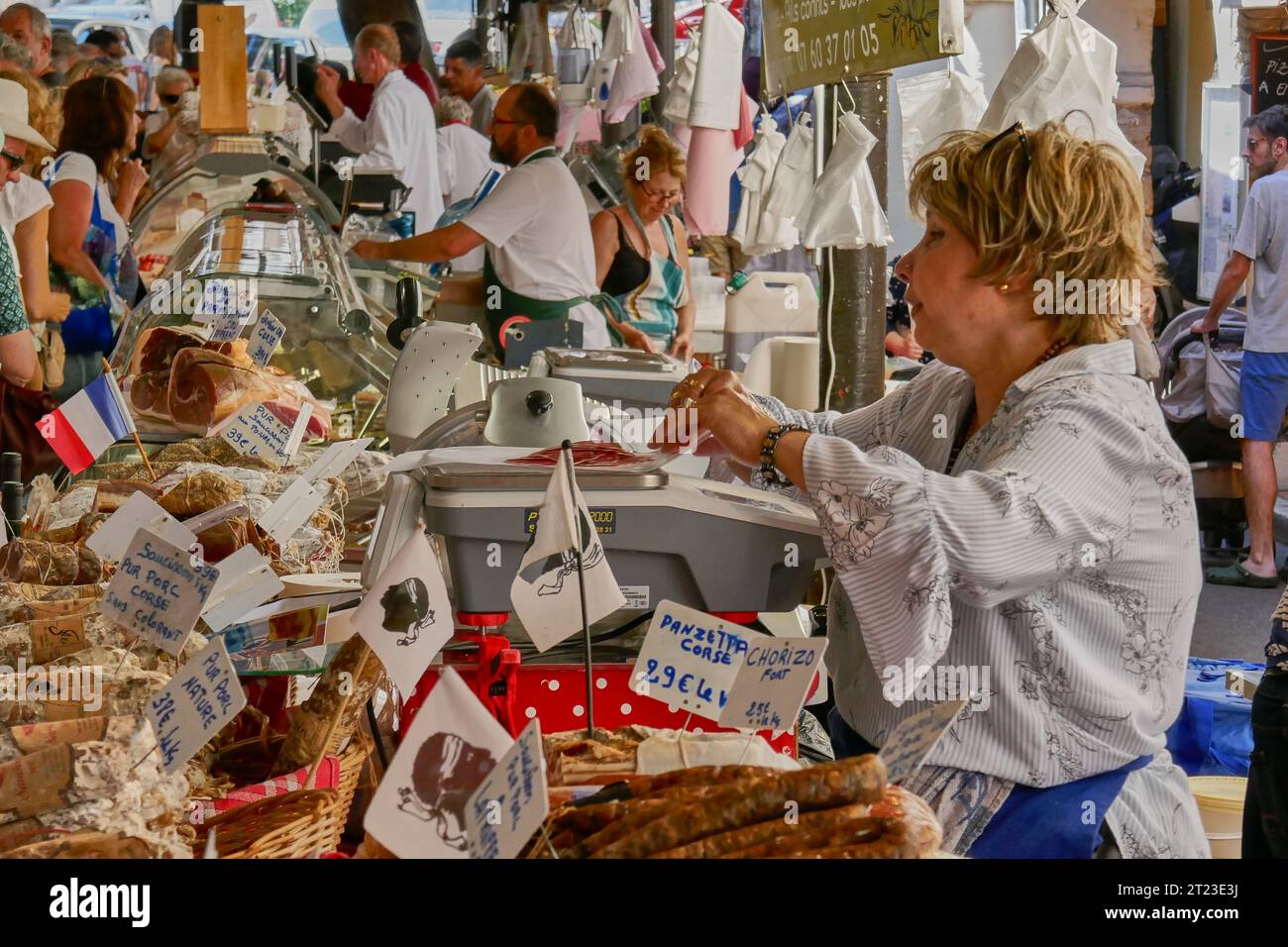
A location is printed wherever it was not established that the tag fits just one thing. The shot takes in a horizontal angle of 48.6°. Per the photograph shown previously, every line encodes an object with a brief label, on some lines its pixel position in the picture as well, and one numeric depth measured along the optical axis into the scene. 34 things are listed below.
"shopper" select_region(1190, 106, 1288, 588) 6.23
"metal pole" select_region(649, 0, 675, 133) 8.09
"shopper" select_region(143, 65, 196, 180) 8.19
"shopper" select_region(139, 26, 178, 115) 9.07
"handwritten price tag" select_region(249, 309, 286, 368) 3.44
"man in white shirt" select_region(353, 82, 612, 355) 5.30
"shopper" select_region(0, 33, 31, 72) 5.86
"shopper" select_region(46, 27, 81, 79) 8.73
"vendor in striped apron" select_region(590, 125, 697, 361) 6.11
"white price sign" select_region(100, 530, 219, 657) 1.81
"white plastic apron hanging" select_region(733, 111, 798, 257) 6.51
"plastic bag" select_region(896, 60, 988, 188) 3.69
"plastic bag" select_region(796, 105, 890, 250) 3.90
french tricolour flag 2.54
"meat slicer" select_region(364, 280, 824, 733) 2.01
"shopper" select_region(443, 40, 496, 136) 9.30
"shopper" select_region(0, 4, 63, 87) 7.21
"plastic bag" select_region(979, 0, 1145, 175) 3.14
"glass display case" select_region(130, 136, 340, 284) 4.61
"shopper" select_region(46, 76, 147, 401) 5.60
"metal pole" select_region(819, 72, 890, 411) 4.09
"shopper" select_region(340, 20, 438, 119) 8.95
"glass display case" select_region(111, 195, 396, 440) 3.71
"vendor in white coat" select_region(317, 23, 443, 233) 7.95
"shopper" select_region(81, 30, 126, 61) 8.95
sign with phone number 2.93
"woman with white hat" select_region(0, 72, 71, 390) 4.70
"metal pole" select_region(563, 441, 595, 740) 1.63
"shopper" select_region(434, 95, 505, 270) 8.70
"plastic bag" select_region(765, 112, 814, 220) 5.70
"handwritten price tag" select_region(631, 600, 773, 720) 1.61
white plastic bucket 2.98
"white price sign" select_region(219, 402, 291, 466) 3.07
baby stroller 7.16
